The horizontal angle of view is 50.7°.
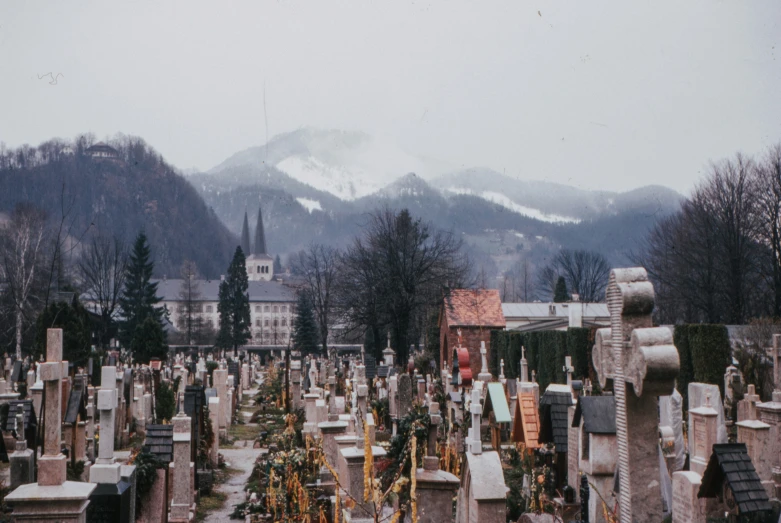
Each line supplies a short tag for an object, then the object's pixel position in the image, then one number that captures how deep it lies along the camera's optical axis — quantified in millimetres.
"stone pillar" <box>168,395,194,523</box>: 10375
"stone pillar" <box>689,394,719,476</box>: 9625
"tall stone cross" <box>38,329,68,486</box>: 6160
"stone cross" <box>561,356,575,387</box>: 18206
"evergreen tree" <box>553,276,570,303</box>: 74938
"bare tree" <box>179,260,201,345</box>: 88700
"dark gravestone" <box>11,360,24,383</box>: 22567
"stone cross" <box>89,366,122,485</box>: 7160
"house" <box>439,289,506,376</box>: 36469
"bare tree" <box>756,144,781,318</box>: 34938
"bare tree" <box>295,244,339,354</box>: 58216
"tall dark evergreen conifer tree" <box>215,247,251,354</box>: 87938
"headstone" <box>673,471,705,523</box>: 7336
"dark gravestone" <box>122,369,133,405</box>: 19500
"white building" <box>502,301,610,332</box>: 58331
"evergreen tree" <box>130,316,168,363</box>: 37281
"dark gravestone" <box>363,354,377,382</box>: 27203
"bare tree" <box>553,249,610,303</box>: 78625
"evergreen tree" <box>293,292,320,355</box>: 70125
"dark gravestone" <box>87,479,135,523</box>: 7488
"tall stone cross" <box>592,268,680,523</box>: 5344
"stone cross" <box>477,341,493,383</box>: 20672
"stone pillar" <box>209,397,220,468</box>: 15625
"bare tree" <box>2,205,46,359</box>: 39812
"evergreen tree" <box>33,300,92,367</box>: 25828
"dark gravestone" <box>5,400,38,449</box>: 12719
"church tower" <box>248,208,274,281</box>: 167500
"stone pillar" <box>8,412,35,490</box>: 11445
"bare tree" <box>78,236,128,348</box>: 51016
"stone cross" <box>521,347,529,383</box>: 22883
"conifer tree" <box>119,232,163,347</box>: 73062
